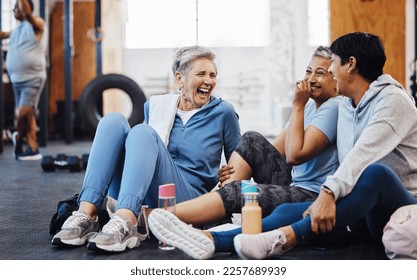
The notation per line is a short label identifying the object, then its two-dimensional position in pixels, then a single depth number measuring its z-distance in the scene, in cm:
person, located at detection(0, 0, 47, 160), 1016
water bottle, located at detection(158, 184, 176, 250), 493
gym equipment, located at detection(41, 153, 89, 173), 867
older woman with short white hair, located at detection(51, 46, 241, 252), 494
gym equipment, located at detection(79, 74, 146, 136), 1236
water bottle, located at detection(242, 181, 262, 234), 479
